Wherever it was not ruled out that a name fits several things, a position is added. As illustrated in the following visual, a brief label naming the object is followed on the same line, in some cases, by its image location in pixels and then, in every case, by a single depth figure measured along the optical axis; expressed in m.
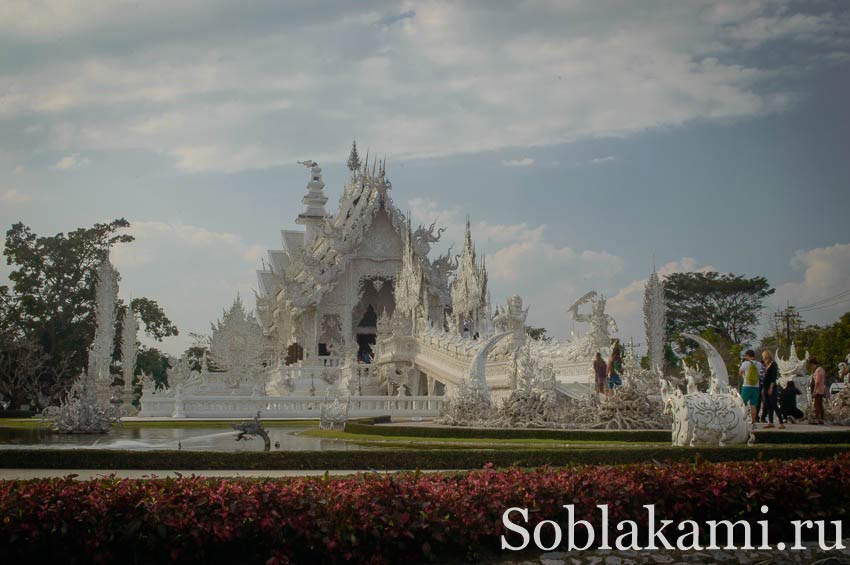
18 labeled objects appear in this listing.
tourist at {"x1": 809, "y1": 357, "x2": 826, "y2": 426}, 15.49
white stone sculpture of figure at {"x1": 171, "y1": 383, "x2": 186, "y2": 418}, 22.97
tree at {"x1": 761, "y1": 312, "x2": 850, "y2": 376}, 31.98
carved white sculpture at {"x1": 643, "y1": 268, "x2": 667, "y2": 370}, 22.59
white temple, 23.22
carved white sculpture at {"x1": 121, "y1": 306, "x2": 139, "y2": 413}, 25.79
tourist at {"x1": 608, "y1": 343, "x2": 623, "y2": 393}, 17.58
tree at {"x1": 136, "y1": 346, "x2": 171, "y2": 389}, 44.94
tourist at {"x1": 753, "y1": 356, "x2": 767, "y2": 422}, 15.31
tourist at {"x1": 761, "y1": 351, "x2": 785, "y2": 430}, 14.84
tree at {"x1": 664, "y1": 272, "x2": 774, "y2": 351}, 48.56
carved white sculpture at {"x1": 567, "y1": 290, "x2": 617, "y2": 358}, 20.62
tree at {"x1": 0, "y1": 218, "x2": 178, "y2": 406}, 36.34
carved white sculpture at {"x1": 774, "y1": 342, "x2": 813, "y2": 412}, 18.30
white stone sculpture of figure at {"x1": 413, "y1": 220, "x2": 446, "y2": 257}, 37.91
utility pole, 44.50
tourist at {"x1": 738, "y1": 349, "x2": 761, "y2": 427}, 14.30
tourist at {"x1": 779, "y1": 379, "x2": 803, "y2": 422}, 16.03
